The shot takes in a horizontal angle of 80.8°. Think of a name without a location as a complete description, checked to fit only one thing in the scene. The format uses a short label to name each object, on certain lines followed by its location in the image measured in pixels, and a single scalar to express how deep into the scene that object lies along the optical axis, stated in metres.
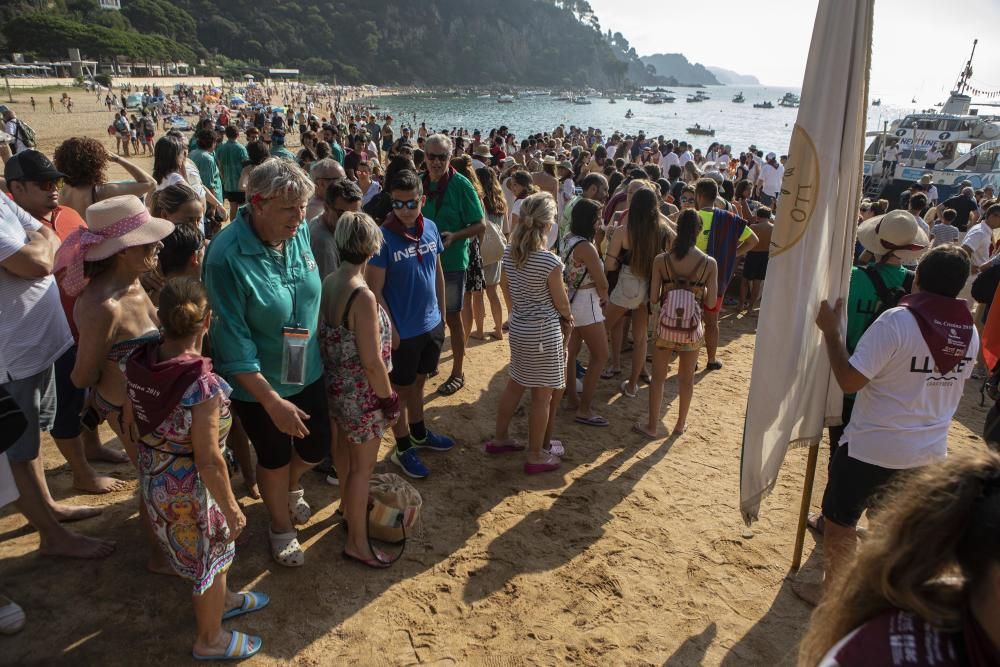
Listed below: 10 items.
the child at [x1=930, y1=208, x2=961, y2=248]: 9.13
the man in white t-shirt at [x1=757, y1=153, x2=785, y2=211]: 15.01
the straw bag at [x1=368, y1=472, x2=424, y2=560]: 3.36
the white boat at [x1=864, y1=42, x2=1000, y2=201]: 22.08
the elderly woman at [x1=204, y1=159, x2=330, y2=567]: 2.57
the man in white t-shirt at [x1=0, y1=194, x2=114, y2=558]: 2.79
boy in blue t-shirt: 3.71
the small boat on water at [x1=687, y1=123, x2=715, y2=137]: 58.05
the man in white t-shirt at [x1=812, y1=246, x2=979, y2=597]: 2.47
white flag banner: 2.47
